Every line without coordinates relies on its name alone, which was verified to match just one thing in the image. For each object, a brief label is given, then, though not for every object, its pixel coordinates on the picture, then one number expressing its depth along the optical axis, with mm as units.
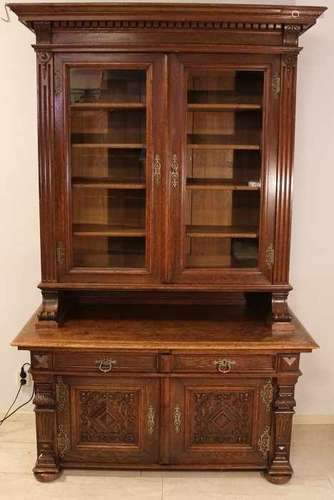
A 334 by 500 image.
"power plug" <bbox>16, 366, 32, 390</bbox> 3229
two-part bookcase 2537
